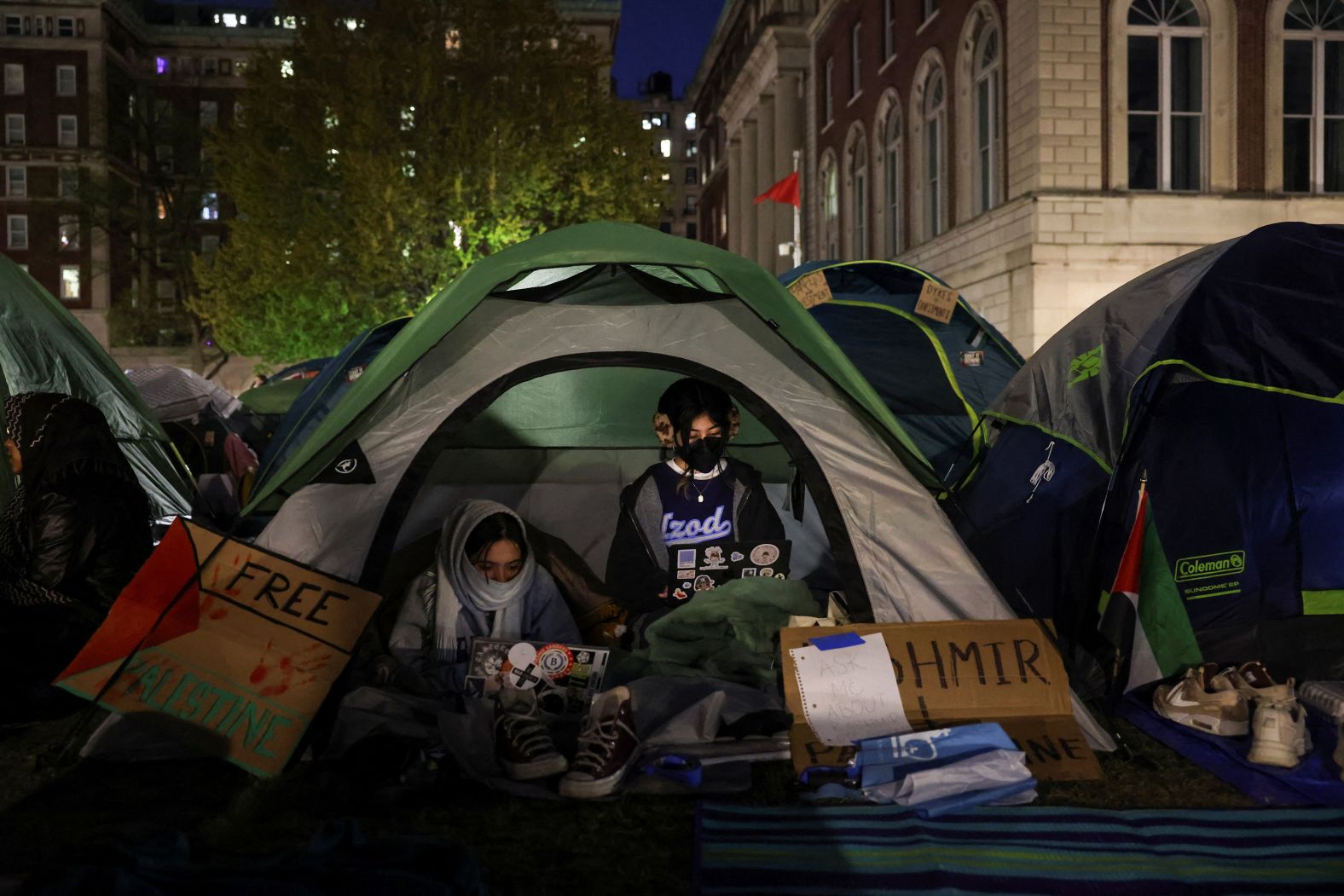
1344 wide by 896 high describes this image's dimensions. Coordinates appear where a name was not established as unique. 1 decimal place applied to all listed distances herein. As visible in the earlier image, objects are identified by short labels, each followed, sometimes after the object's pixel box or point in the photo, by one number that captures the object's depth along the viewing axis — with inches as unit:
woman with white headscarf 173.2
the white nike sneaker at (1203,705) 153.9
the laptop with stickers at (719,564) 186.5
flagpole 908.6
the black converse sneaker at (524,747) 136.9
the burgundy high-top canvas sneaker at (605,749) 133.0
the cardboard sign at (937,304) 310.3
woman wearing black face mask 191.8
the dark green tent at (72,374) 264.2
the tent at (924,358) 293.3
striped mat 108.2
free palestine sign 143.8
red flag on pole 821.9
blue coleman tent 165.6
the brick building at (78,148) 1775.3
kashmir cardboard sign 148.0
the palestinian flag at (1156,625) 162.4
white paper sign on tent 147.9
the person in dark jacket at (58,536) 174.4
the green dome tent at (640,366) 161.5
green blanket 169.3
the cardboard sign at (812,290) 316.2
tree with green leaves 810.8
